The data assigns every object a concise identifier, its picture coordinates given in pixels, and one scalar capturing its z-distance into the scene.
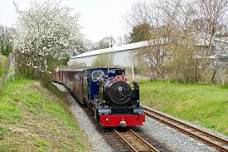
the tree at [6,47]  27.40
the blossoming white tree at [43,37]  23.95
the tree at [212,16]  25.15
